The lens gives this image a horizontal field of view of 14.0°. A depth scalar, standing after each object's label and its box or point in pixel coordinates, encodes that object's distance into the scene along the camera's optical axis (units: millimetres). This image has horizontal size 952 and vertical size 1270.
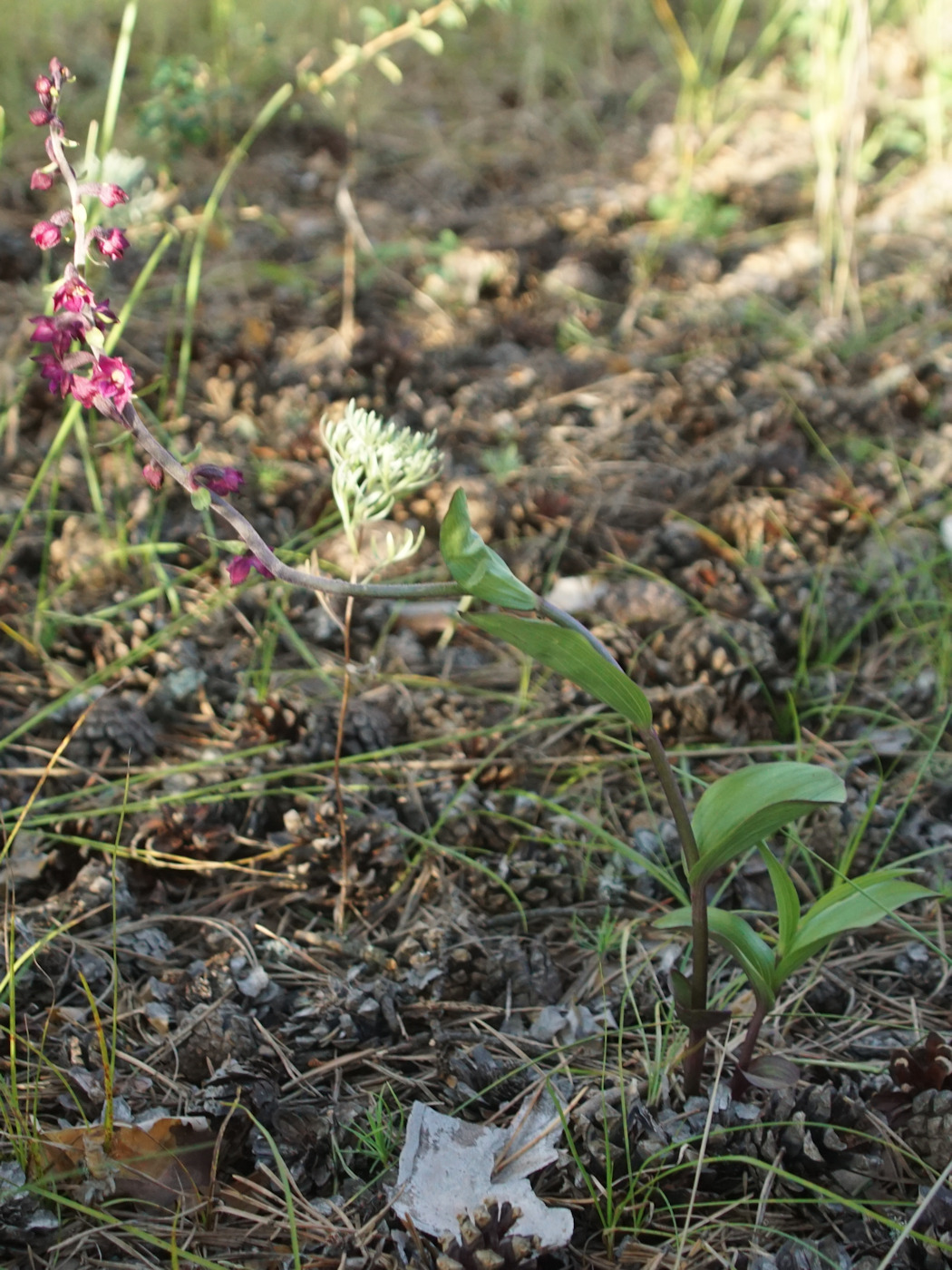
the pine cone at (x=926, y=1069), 1079
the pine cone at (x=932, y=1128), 1070
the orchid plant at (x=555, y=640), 1029
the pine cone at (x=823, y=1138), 1075
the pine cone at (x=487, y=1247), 1039
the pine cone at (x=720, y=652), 1251
